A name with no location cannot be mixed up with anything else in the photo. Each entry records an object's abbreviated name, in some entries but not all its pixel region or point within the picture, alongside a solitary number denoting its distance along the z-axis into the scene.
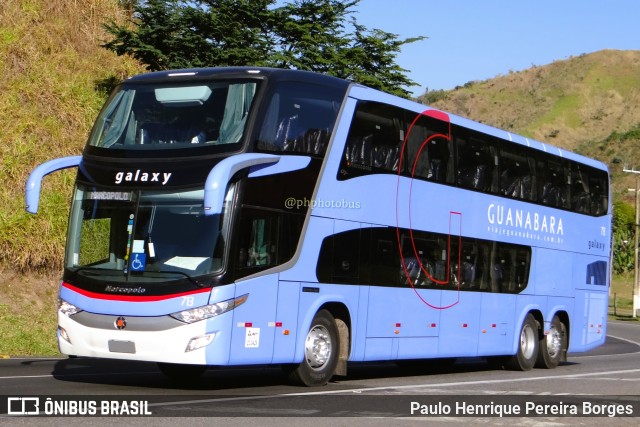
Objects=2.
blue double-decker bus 13.71
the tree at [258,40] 32.78
